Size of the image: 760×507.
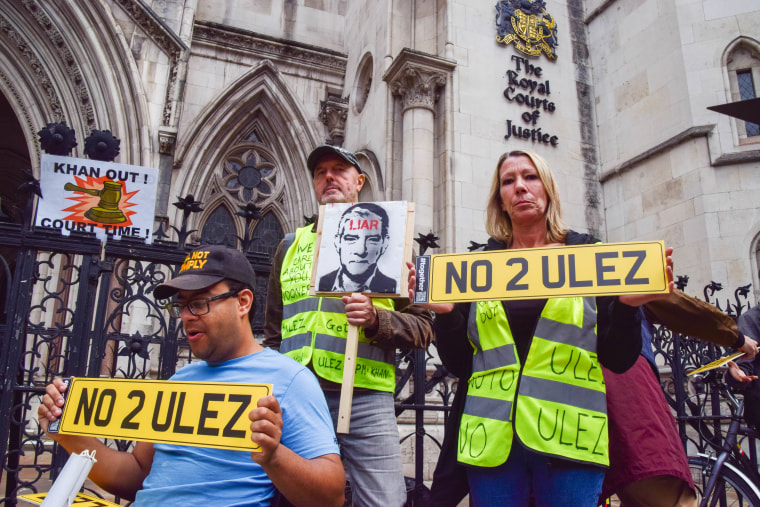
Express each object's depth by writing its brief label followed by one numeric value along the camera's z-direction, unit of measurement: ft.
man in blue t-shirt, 5.43
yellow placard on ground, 5.82
